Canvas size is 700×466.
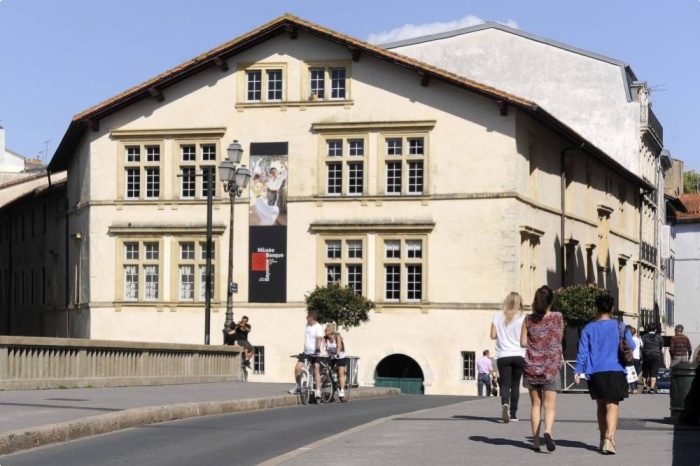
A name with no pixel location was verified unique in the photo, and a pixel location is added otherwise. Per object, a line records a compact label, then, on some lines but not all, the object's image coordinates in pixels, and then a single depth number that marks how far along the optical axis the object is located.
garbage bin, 19.89
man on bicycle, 27.50
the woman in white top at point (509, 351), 19.59
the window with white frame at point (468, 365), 49.59
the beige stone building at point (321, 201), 49.62
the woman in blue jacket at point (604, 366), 15.16
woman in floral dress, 15.88
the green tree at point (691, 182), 119.44
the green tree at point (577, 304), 48.72
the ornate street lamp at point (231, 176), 38.16
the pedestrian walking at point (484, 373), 46.44
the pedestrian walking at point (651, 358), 37.78
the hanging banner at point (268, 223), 51.22
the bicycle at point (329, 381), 28.58
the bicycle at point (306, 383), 27.97
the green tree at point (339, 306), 46.69
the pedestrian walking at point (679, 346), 35.62
